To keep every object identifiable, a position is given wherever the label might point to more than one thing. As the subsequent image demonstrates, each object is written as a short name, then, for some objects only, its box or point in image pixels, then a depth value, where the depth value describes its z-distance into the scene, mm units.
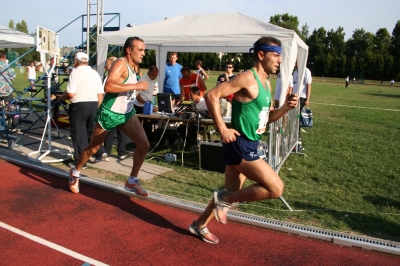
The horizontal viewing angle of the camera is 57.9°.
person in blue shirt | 11508
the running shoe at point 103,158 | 7362
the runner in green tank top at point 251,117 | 3268
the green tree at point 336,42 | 81725
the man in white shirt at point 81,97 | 6598
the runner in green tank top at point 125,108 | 4695
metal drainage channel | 3968
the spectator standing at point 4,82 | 9922
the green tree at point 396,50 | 63094
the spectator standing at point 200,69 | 12793
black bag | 8781
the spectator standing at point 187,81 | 10188
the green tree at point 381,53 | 64062
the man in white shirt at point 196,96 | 7977
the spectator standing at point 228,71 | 11344
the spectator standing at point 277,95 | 9575
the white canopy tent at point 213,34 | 7461
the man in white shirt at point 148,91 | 8641
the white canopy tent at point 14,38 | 10314
